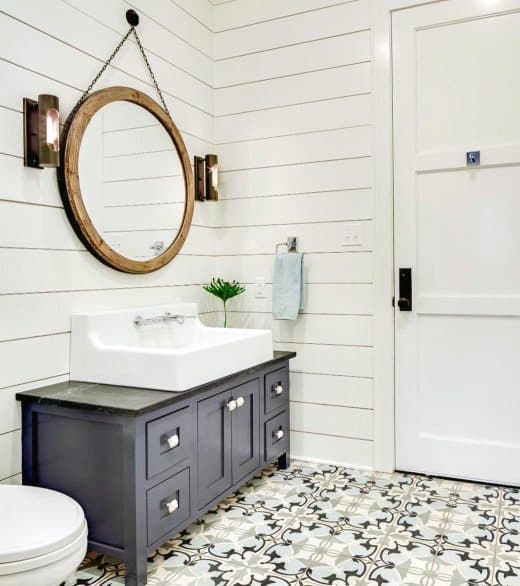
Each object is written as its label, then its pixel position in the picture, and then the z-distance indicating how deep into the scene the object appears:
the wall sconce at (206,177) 3.18
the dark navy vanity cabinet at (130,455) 1.89
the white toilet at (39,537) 1.43
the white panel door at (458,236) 2.71
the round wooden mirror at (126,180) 2.32
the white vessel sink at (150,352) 2.11
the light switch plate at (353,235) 2.99
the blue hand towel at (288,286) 3.06
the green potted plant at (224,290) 3.15
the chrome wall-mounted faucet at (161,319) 2.61
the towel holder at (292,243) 3.15
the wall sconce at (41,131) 2.08
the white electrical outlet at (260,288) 3.28
